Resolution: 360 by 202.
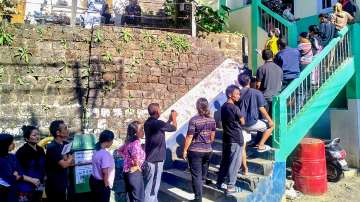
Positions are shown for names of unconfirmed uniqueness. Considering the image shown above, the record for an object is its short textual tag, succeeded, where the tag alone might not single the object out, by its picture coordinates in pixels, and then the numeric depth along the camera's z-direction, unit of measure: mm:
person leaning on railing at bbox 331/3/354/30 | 7695
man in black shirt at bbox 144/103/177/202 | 5691
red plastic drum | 6707
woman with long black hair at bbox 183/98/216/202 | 5586
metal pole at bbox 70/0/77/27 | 8734
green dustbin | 5406
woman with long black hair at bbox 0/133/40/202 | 4535
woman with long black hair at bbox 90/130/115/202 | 5027
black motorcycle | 7215
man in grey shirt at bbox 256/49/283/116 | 6648
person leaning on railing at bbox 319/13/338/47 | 7677
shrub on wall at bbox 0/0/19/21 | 8336
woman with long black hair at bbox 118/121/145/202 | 5320
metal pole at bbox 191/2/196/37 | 10217
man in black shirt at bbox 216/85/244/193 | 5656
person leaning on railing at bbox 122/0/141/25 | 11977
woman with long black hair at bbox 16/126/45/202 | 4949
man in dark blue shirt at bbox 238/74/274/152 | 6160
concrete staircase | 5820
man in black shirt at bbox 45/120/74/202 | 5145
